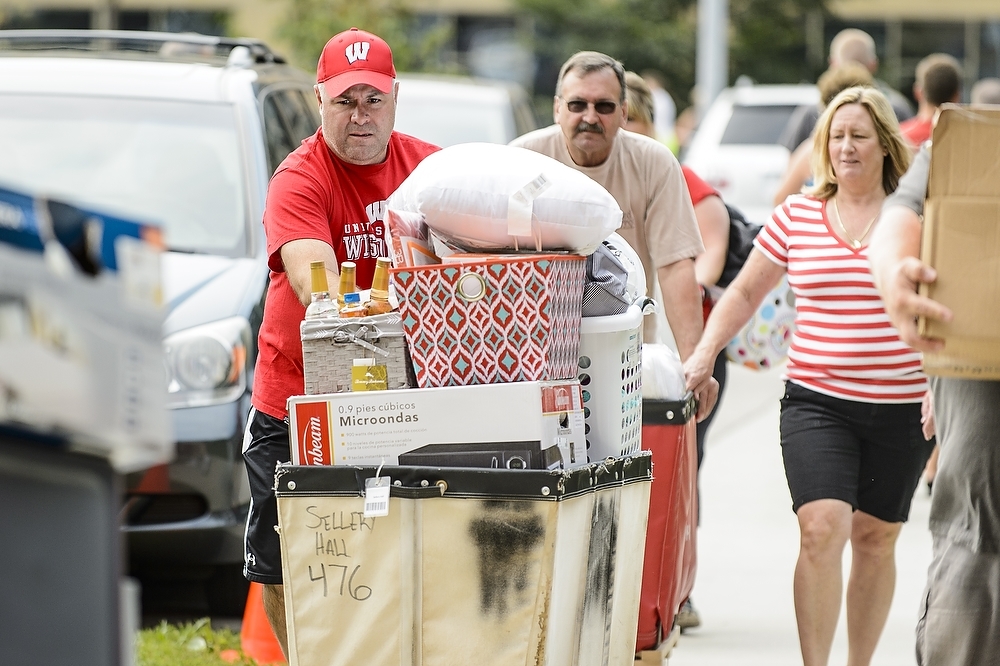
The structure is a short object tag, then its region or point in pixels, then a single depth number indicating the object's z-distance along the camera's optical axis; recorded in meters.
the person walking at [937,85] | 18.41
